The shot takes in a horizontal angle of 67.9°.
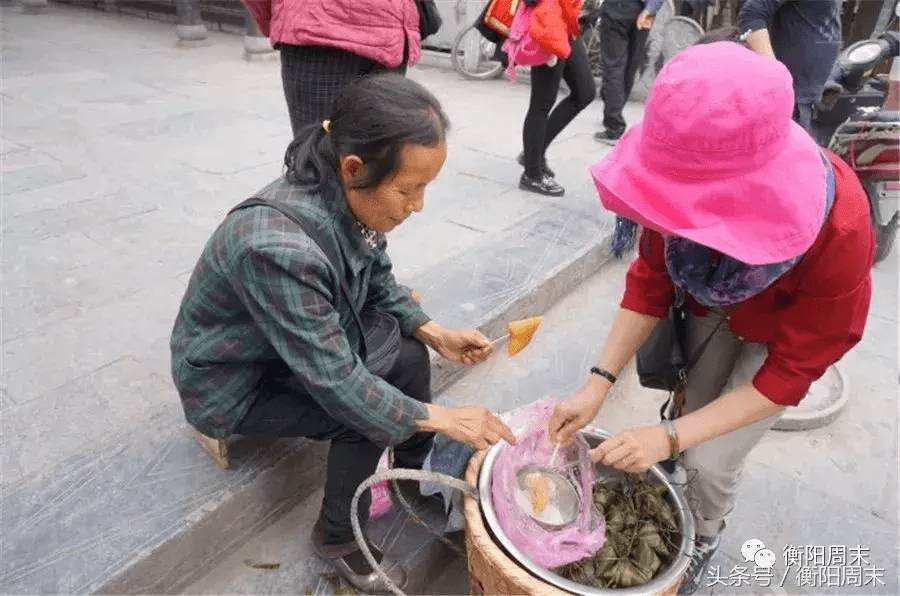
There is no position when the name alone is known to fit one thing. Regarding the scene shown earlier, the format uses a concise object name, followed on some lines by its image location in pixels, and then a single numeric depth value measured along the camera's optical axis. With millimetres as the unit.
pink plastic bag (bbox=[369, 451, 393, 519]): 2137
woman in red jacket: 1104
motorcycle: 3660
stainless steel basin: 1447
